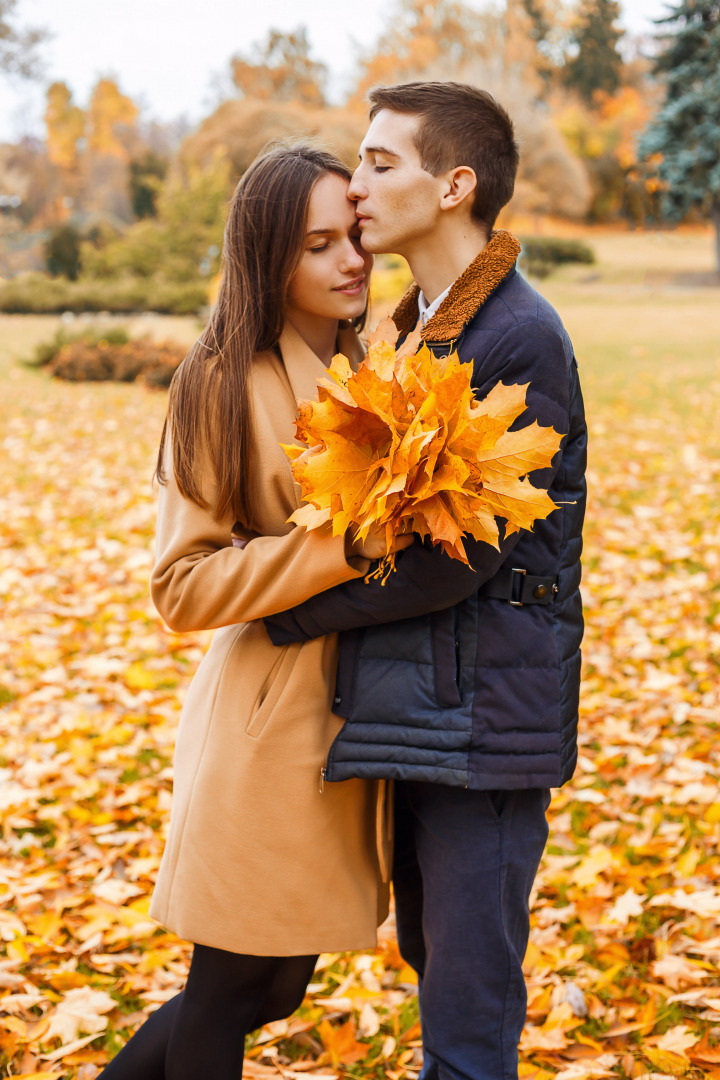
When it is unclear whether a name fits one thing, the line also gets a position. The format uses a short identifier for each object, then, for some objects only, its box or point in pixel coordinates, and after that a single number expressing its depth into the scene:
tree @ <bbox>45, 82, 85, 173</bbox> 36.56
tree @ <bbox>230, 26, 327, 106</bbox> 30.55
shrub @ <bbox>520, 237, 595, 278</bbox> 20.00
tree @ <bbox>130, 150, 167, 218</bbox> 25.16
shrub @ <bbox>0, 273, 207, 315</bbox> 17.30
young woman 1.82
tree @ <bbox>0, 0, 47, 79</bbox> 14.88
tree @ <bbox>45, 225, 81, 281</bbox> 21.47
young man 1.70
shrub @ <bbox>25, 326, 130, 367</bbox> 13.88
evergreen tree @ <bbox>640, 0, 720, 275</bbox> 11.61
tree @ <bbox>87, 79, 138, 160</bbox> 37.72
